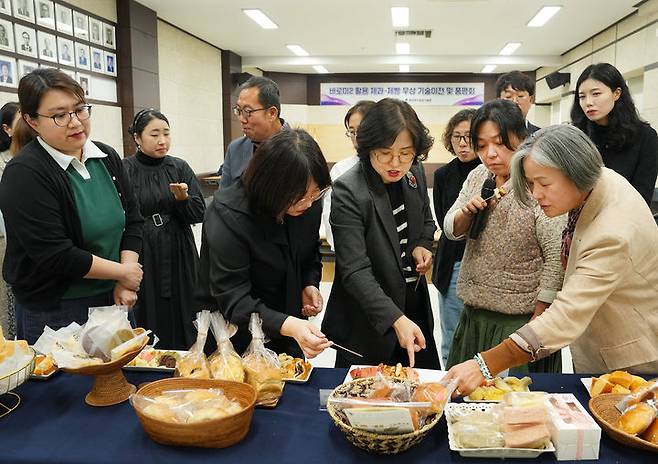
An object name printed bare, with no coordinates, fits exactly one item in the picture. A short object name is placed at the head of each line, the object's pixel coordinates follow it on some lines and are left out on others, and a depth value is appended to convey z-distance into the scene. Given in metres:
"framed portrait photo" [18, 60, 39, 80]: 4.63
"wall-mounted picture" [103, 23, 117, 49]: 6.05
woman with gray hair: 1.35
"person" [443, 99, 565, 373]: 1.77
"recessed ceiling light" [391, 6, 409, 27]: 7.02
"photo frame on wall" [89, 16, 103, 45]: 5.73
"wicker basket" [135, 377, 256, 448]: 1.14
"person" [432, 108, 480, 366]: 2.60
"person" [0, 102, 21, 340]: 2.59
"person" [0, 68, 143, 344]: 1.73
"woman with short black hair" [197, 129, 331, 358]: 1.49
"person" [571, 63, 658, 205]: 2.61
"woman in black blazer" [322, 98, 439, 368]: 1.69
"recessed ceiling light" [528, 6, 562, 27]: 6.94
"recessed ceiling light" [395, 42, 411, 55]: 9.59
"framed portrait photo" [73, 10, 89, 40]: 5.38
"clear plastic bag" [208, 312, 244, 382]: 1.38
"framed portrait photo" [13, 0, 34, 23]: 4.57
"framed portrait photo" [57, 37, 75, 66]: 5.14
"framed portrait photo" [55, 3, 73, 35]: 5.11
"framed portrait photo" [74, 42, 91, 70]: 5.43
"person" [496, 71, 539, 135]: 3.12
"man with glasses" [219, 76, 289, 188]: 2.81
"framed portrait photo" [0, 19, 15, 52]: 4.39
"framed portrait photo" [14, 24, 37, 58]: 4.59
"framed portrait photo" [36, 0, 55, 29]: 4.86
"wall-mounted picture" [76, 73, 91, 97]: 5.49
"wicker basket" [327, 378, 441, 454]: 1.11
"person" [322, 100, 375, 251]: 2.95
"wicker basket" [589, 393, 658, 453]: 1.13
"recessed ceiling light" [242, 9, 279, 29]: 7.23
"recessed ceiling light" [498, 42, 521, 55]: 9.41
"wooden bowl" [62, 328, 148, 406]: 1.34
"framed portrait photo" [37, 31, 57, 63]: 4.88
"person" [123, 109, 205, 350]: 2.84
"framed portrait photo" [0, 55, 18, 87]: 4.43
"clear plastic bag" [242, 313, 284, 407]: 1.36
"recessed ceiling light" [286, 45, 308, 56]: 9.73
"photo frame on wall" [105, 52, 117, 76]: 6.11
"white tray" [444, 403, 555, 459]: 1.12
